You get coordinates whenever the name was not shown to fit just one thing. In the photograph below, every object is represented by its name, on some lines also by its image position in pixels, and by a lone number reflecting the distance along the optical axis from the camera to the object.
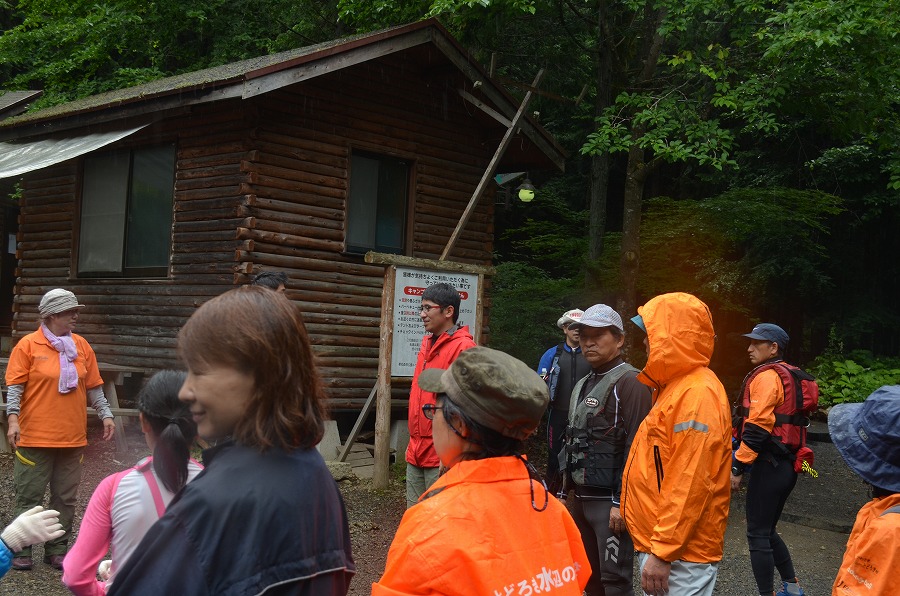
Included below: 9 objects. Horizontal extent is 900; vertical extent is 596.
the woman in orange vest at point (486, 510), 2.00
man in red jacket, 6.07
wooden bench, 10.41
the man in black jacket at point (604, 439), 4.65
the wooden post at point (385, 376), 8.87
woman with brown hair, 1.60
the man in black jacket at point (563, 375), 7.56
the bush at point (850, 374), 15.09
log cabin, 10.41
